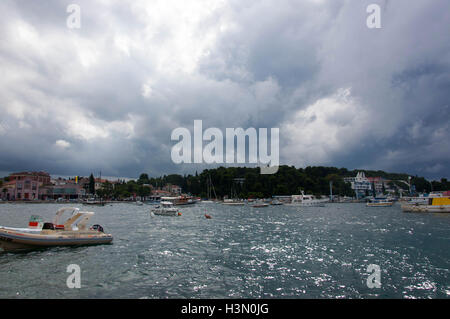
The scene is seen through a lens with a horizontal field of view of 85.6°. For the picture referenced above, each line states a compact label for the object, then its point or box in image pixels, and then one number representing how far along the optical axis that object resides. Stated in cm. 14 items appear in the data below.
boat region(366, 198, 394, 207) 10175
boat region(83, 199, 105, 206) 12119
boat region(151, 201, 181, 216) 5853
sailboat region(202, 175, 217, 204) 16550
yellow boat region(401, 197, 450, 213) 5775
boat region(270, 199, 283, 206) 12788
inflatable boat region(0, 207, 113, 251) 2014
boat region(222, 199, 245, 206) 12544
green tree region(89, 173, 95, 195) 16262
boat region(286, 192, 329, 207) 11300
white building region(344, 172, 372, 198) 19234
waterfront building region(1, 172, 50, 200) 15026
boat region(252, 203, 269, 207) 10356
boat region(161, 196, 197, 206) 10975
